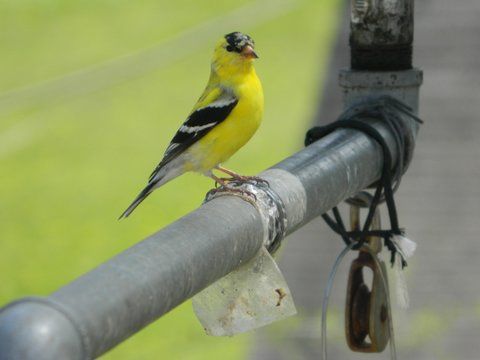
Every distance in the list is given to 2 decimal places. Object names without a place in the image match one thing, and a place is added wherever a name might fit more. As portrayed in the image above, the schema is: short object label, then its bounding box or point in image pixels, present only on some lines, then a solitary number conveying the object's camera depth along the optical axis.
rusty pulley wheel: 5.70
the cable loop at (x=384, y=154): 5.52
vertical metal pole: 5.90
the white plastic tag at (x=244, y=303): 4.40
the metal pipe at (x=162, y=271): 2.84
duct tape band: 4.28
